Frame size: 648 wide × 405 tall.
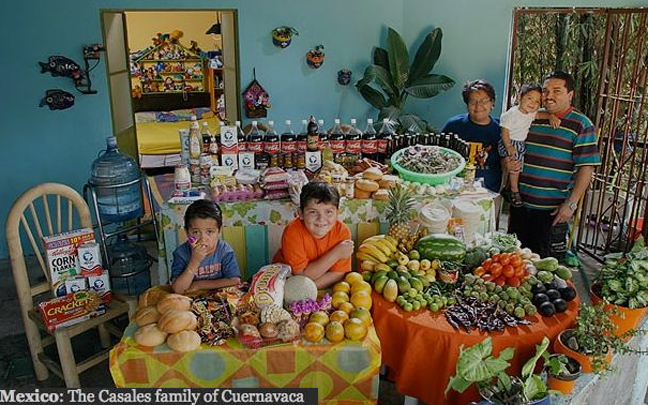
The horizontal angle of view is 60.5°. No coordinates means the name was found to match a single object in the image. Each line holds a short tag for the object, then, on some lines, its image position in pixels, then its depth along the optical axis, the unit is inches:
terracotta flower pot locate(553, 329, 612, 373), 101.7
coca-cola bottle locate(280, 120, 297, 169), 169.6
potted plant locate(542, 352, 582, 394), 97.7
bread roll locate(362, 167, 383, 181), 159.8
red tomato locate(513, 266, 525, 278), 124.3
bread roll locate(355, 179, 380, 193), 156.4
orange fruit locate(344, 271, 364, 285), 123.3
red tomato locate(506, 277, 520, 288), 122.4
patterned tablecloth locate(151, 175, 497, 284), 152.9
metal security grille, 210.1
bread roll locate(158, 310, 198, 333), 101.5
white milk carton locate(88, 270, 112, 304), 144.4
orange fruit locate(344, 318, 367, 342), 104.1
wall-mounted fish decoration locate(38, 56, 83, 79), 207.0
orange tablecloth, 108.7
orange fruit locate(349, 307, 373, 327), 109.1
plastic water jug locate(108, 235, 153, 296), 173.9
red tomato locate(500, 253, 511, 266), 125.6
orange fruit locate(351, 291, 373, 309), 115.5
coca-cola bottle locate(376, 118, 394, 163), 175.8
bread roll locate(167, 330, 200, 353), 99.7
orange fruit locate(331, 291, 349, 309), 114.4
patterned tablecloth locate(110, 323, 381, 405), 101.0
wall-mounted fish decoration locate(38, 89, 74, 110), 210.2
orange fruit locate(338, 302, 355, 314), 112.3
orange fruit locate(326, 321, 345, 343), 103.5
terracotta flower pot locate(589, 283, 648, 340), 117.5
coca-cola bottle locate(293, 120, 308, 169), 168.7
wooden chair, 134.8
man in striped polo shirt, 166.4
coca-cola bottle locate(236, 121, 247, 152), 167.3
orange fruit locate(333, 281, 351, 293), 119.7
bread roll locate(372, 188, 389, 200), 155.7
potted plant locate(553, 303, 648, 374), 101.9
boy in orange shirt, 120.8
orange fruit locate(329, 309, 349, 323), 107.4
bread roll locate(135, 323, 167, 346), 101.0
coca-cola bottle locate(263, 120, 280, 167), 168.1
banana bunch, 131.7
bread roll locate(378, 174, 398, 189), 159.4
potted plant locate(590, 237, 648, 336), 117.9
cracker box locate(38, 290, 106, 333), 136.1
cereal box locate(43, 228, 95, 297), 138.1
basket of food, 160.1
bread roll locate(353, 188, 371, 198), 157.2
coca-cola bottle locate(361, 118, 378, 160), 174.1
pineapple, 139.6
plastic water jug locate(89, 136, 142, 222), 165.8
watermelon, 131.6
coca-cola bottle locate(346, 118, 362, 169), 172.5
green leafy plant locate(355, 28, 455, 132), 246.5
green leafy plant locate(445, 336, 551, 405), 91.0
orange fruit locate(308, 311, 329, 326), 106.4
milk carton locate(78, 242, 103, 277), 141.3
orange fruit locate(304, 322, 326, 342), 102.8
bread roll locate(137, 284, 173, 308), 115.2
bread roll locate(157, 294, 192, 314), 105.6
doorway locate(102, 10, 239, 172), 358.6
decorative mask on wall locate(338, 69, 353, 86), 251.4
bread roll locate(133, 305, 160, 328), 105.2
